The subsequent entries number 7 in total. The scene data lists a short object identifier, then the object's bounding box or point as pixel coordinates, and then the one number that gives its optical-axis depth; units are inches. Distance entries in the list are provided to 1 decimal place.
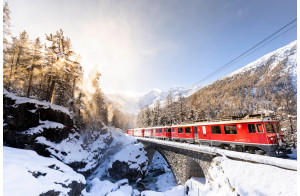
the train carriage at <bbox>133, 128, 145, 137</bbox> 1478.1
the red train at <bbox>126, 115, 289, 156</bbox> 422.3
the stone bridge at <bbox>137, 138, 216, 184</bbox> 534.8
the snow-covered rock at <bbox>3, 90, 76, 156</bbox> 581.9
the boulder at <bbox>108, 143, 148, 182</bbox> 979.9
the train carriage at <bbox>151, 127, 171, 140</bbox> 965.2
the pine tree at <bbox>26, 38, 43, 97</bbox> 729.0
